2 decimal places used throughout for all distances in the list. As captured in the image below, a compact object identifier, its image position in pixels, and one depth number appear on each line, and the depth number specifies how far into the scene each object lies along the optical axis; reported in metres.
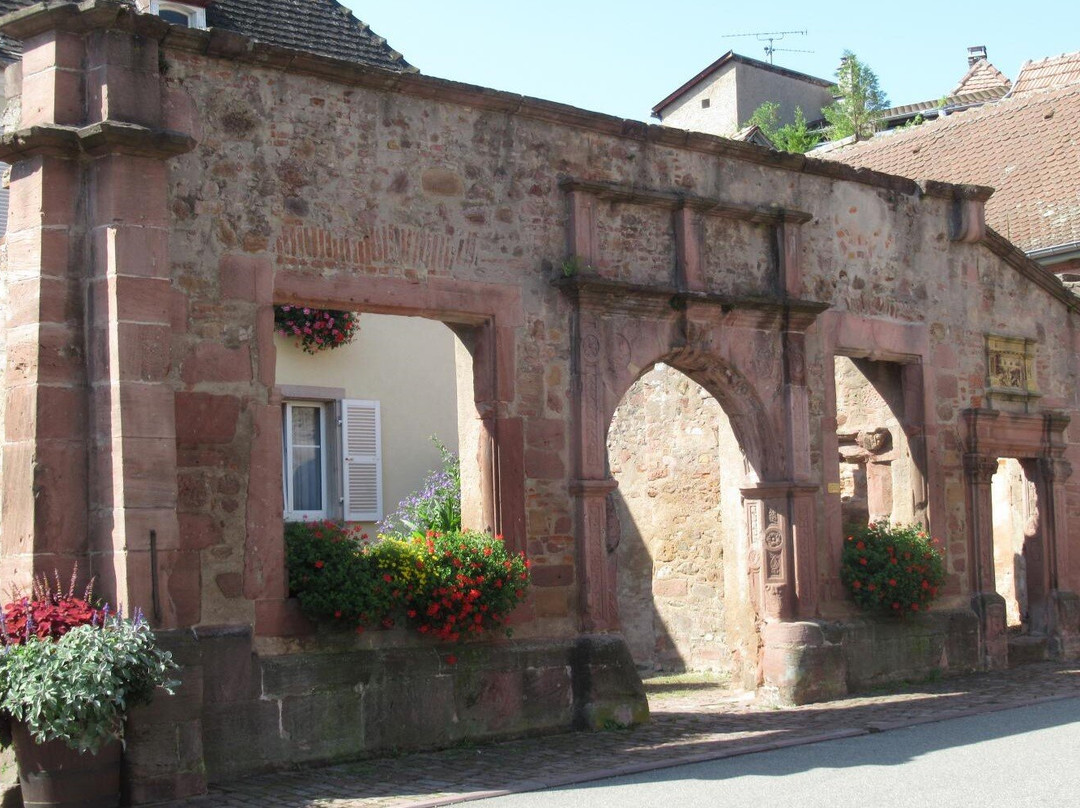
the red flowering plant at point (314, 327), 14.86
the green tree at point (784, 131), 38.53
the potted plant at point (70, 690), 7.18
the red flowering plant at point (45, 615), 7.54
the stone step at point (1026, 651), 14.29
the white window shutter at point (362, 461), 15.23
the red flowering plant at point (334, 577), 8.94
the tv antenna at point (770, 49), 46.91
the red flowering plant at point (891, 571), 12.43
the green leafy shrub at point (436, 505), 12.55
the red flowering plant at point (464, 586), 9.41
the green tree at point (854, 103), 42.30
